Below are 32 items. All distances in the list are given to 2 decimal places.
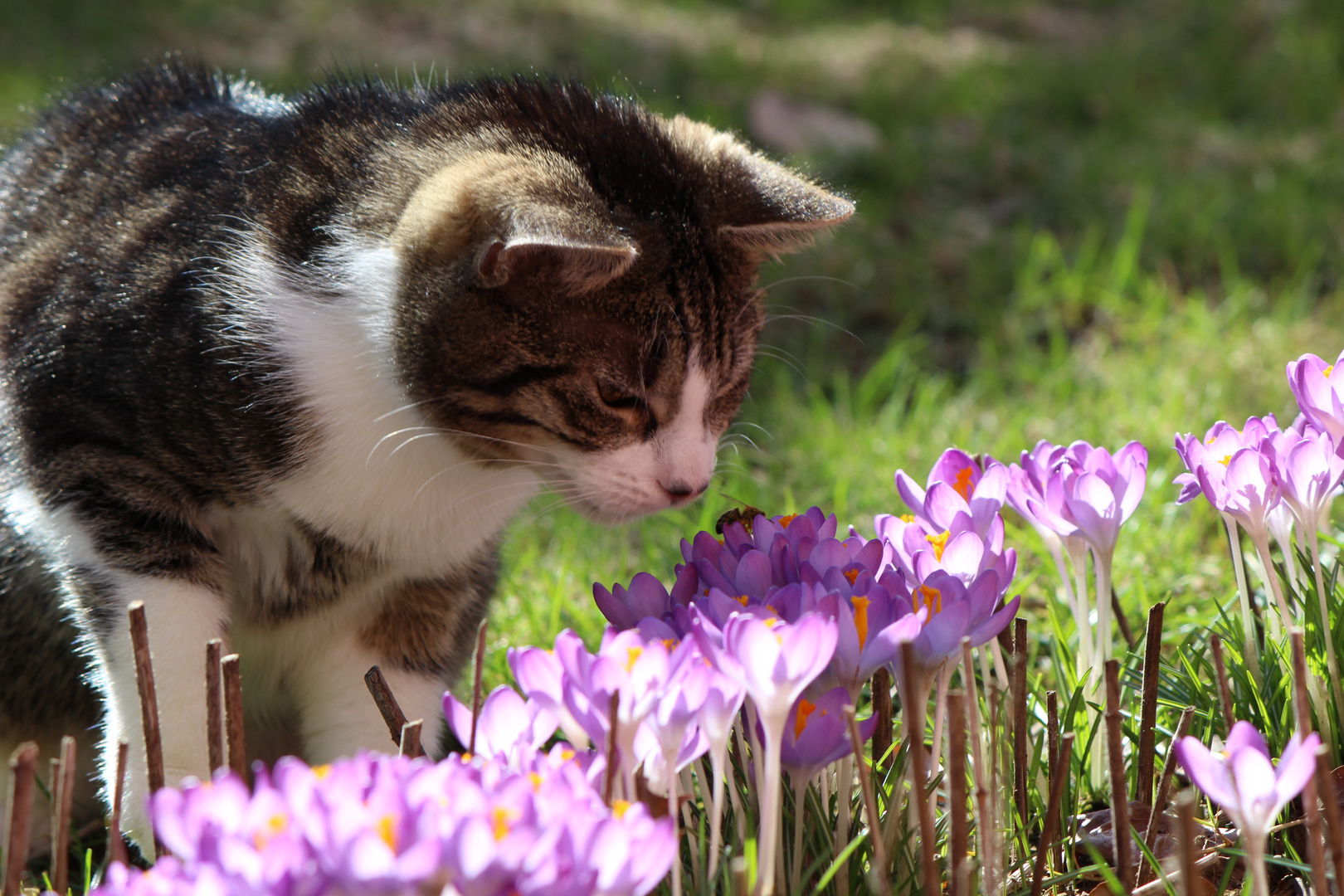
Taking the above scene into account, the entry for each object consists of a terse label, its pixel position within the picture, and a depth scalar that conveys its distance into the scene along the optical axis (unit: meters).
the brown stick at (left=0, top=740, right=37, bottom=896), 1.16
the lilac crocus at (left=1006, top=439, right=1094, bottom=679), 1.25
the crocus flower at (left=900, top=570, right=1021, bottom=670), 1.20
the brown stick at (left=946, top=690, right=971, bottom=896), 1.17
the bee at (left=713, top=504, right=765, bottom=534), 1.29
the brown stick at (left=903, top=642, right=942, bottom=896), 1.16
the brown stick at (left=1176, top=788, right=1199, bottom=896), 1.13
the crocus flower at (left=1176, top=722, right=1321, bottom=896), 1.15
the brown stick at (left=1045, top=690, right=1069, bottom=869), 1.24
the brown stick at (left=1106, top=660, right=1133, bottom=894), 1.19
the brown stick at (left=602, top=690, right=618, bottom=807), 1.16
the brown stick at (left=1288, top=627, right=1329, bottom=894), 1.16
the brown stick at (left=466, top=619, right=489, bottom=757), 1.21
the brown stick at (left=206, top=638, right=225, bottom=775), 1.20
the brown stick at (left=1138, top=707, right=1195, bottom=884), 1.23
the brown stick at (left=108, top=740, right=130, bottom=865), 1.19
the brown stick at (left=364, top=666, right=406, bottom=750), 1.25
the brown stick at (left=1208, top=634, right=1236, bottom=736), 1.20
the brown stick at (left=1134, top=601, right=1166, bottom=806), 1.25
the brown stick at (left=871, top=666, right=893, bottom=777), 1.25
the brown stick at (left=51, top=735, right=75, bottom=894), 1.18
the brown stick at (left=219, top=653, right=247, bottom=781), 1.21
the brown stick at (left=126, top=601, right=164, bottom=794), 1.20
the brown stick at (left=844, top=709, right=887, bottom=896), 1.17
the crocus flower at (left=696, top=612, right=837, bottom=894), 1.16
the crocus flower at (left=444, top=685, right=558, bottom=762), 1.18
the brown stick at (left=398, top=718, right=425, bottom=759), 1.20
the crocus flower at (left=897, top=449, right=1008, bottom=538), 1.26
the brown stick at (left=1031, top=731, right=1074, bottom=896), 1.20
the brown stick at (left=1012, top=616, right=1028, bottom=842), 1.22
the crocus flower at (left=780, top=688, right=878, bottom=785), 1.19
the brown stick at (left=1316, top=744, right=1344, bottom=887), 1.15
